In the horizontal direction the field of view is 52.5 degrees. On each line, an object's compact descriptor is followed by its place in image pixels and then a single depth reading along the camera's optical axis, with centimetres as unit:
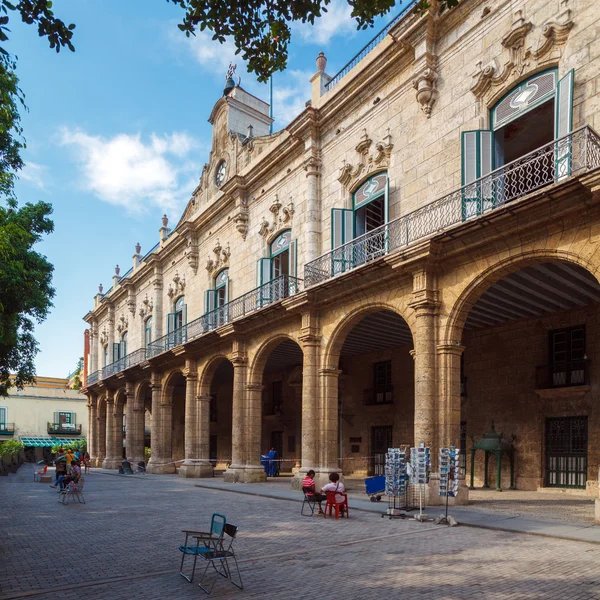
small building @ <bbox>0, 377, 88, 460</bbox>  5425
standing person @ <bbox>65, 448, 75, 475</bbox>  2188
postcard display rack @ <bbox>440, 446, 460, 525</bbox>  1165
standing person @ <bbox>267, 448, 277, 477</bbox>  2439
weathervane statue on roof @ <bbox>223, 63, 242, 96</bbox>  2785
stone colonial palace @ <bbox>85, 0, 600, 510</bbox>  1240
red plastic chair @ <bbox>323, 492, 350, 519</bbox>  1203
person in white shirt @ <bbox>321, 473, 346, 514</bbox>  1214
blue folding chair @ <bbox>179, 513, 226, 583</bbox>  693
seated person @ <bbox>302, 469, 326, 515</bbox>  1236
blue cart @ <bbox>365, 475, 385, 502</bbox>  1453
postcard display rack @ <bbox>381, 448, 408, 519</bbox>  1257
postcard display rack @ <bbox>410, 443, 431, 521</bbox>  1207
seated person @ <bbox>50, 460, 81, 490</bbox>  1596
